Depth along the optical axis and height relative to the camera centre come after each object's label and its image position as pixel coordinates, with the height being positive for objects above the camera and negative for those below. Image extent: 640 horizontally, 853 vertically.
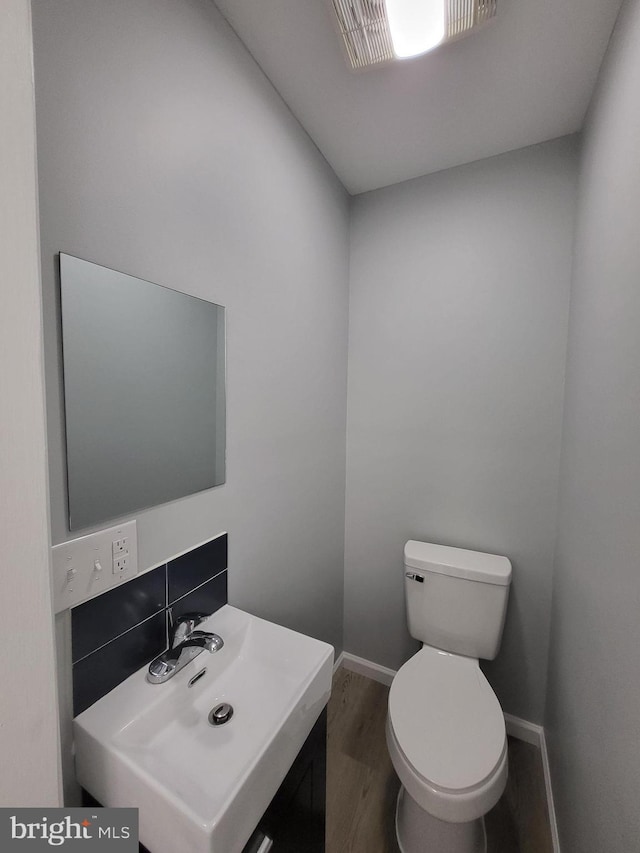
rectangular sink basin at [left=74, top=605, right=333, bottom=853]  0.59 -0.72
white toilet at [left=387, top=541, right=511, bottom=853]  0.99 -1.07
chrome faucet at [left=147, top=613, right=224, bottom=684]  0.85 -0.64
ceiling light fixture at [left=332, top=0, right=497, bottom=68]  0.92 +1.09
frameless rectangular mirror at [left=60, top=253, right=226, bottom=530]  0.74 +0.04
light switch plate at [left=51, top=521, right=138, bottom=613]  0.71 -0.36
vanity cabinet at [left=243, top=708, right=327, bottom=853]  0.75 -0.98
